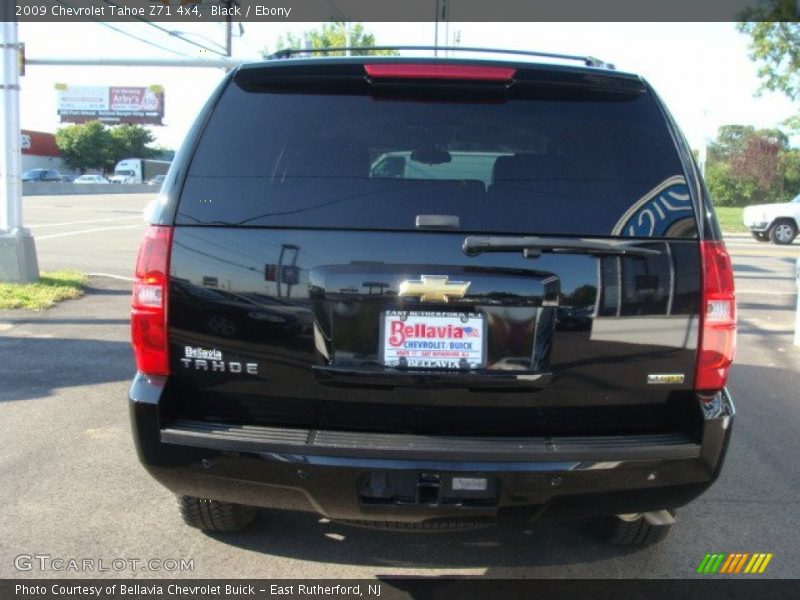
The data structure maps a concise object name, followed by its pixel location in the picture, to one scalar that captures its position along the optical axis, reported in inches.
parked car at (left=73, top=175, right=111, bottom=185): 2405.1
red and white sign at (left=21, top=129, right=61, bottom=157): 3196.4
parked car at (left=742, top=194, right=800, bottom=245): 867.4
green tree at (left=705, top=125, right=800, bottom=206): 2058.3
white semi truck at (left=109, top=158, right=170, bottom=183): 2881.4
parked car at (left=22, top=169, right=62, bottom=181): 2399.4
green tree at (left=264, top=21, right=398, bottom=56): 1718.8
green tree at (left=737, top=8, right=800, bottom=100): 806.5
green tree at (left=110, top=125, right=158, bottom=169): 3621.3
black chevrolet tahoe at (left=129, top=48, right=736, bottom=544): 104.7
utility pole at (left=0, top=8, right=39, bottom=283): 385.1
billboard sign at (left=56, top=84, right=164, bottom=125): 4008.4
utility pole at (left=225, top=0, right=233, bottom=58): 867.4
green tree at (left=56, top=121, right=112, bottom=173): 3363.7
